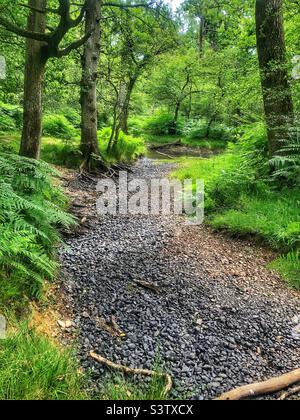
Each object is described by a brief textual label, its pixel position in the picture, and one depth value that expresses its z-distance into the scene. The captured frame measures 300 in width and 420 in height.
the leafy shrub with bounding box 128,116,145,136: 19.81
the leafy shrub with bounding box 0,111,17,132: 7.43
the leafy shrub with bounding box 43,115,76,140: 11.84
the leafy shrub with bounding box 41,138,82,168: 8.77
